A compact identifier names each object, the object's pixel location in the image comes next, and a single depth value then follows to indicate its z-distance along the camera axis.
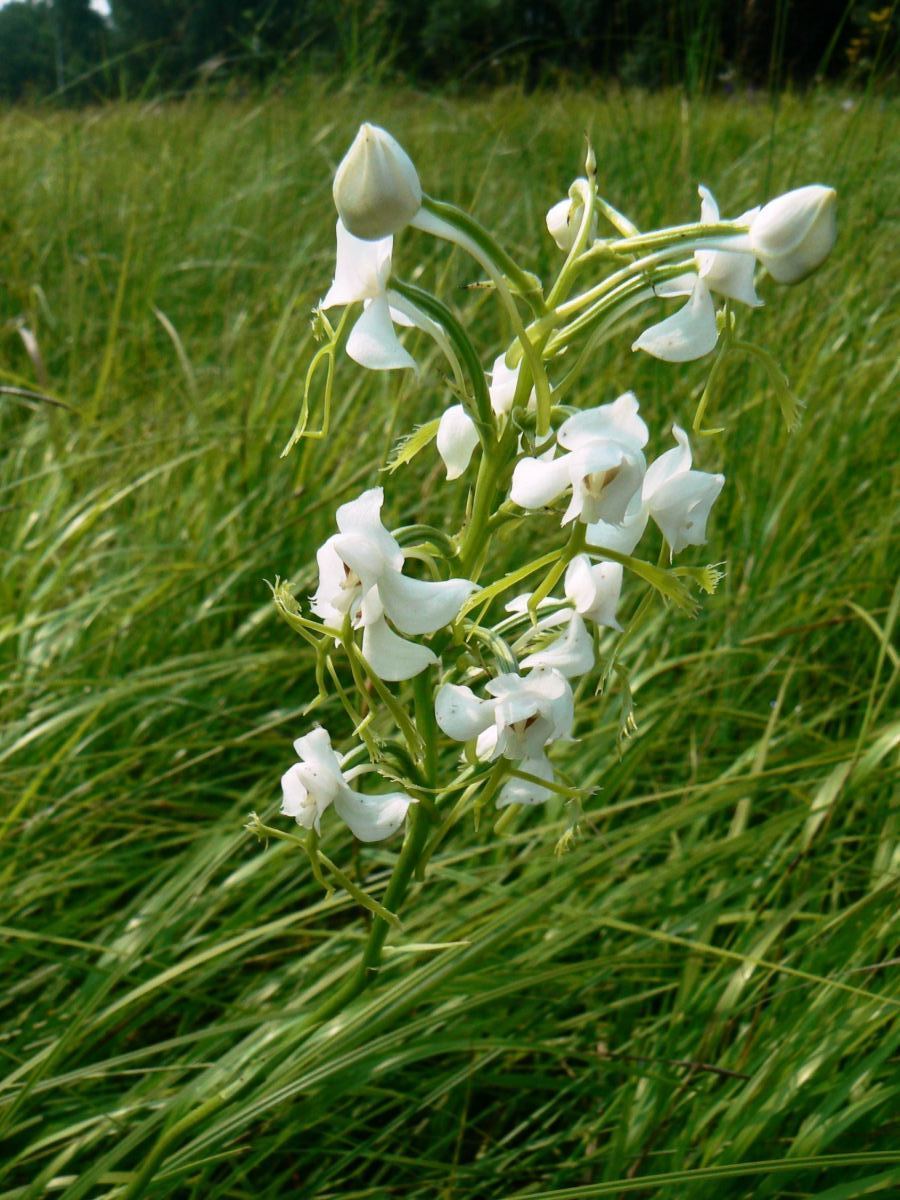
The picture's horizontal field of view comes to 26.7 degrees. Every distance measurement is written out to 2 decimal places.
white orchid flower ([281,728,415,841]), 0.20
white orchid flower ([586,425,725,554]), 0.19
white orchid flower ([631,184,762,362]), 0.19
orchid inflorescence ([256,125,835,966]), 0.18
